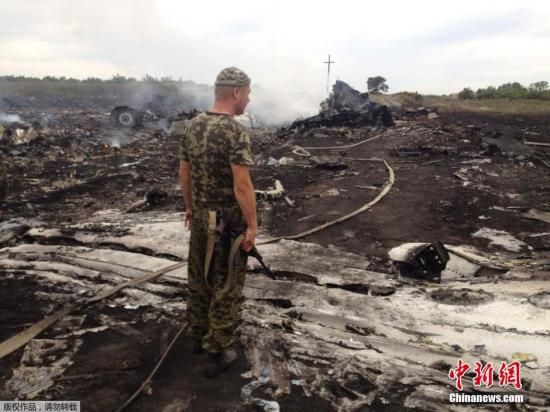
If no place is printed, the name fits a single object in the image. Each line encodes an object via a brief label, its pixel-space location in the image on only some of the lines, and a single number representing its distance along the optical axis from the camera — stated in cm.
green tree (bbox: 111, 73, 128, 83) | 4515
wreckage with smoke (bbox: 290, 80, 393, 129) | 1727
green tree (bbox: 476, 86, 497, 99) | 3100
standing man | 284
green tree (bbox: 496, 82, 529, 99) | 2936
